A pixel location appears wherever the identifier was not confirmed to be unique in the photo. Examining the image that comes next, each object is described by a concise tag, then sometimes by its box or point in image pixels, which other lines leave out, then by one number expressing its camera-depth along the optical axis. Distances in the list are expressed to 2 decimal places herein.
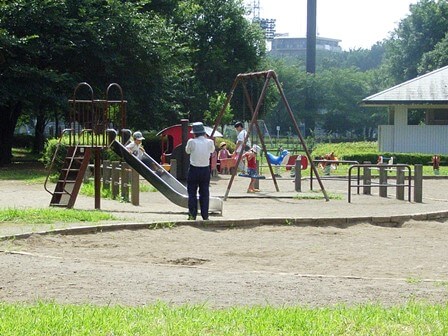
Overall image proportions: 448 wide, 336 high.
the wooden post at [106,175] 23.37
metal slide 18.77
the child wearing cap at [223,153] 34.84
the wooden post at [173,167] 28.67
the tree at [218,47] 59.91
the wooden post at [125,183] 21.28
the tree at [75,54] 36.19
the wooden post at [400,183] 23.44
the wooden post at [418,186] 22.83
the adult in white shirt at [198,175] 16.73
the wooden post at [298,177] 26.19
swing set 22.98
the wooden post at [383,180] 24.42
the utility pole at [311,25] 94.62
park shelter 48.50
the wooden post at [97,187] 19.09
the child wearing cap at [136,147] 22.00
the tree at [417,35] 92.94
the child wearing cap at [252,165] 25.25
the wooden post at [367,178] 24.98
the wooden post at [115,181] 22.08
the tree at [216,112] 56.25
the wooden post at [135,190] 20.25
